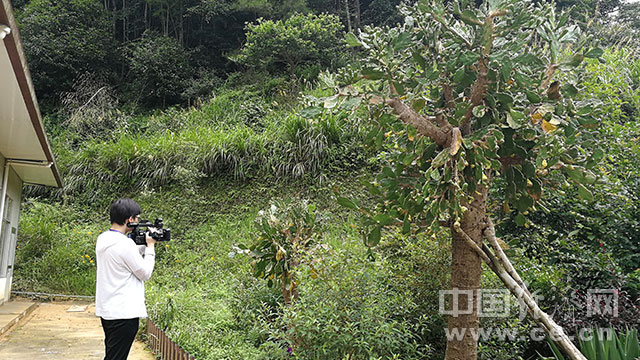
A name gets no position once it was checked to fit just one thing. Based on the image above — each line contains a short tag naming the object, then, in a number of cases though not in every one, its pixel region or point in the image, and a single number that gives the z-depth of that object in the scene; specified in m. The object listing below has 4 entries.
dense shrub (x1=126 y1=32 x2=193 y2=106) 13.88
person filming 2.60
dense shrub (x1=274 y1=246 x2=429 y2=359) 2.86
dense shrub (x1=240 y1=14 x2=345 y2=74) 11.91
